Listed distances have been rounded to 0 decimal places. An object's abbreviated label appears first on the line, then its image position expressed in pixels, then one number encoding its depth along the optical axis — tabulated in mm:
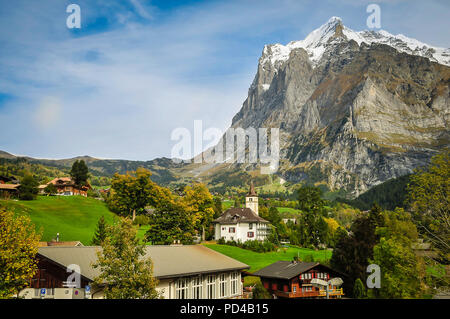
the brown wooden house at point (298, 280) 52219
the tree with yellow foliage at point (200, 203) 87762
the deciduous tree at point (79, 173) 116438
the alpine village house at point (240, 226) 90438
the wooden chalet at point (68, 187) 118000
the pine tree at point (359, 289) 48141
